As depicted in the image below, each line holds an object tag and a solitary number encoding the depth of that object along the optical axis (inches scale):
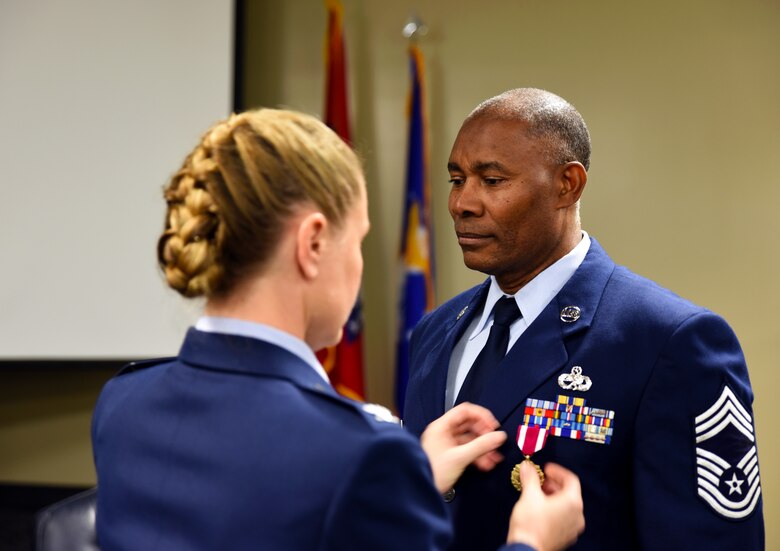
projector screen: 161.6
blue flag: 160.4
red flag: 163.2
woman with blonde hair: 34.7
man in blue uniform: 53.7
